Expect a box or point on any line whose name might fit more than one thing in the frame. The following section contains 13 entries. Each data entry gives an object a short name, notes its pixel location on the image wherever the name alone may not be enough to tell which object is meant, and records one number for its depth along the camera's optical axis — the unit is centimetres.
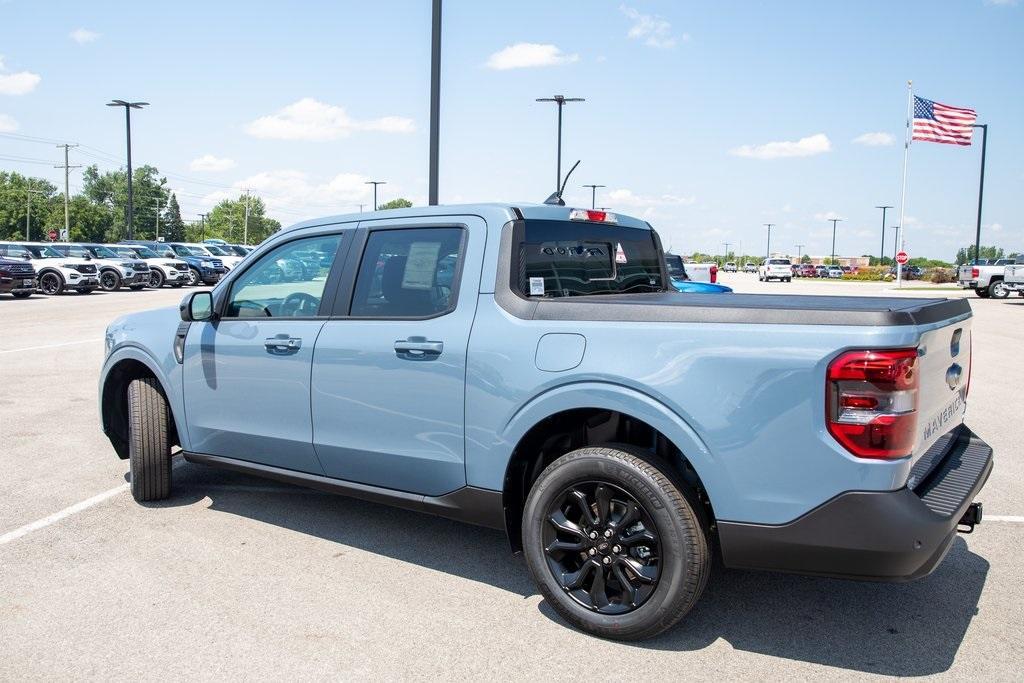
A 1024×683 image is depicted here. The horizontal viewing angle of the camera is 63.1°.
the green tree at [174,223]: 14375
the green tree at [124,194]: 14062
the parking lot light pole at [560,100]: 3372
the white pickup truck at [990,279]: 3162
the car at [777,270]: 5803
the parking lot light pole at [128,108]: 4441
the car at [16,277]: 2456
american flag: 3131
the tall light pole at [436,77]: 1094
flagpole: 4019
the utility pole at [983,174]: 4309
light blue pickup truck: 290
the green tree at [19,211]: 10694
